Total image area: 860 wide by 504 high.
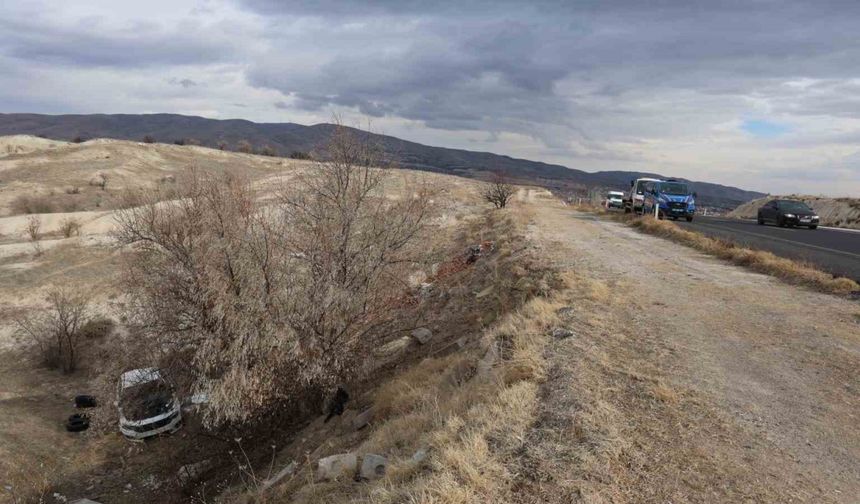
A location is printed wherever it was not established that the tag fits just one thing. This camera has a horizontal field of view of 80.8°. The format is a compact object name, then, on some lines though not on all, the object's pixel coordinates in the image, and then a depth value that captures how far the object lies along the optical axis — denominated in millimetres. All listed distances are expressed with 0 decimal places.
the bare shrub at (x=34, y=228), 29656
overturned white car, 13148
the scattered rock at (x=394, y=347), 12925
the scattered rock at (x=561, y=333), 7457
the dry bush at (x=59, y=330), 18031
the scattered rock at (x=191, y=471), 11484
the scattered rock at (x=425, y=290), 17266
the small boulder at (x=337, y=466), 5770
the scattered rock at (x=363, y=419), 8920
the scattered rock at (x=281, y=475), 7712
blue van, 26297
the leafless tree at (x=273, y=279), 10773
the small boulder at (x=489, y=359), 6774
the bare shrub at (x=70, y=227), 29859
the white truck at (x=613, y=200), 44594
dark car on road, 26062
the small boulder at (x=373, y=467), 5375
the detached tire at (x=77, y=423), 14133
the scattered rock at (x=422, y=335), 13159
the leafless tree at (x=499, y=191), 40312
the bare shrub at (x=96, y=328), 19797
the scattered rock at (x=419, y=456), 4682
